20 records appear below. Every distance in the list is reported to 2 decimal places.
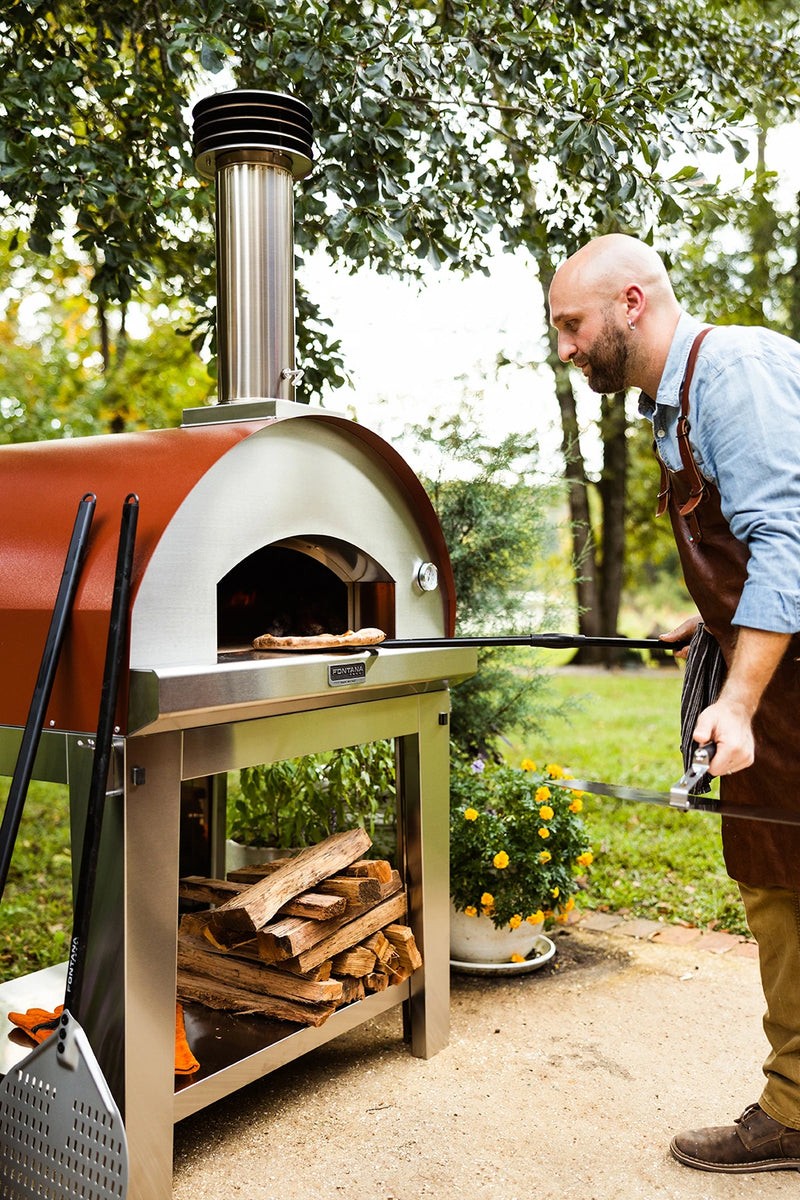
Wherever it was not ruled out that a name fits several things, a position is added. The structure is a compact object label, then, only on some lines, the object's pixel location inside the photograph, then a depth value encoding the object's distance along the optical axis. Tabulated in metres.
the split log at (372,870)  2.79
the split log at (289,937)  2.47
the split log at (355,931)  2.54
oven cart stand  1.92
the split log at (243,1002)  2.51
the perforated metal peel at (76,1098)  1.79
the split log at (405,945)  2.78
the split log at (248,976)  2.52
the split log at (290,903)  2.55
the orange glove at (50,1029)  2.20
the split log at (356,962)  2.63
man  1.82
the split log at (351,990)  2.63
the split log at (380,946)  2.70
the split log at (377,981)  2.70
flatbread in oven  2.43
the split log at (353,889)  2.67
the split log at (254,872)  2.94
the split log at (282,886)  2.47
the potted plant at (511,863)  3.37
